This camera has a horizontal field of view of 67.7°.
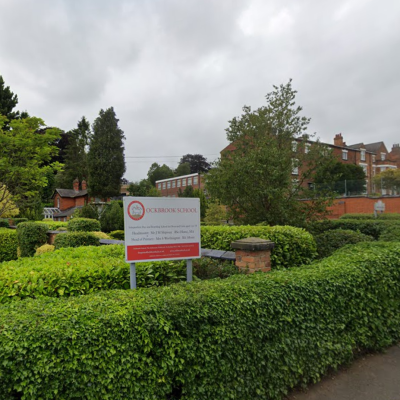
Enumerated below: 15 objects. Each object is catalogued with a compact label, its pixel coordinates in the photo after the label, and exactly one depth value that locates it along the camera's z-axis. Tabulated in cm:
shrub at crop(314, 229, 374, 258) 831
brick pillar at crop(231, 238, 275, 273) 443
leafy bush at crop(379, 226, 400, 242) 779
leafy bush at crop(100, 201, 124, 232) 2061
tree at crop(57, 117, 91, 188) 5178
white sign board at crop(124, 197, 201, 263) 345
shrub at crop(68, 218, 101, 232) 1136
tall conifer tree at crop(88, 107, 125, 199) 4203
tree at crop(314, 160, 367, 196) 1058
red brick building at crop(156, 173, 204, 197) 5728
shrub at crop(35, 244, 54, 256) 1034
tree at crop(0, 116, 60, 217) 1271
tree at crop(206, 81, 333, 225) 946
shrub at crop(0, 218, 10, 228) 1962
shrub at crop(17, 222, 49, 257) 1122
